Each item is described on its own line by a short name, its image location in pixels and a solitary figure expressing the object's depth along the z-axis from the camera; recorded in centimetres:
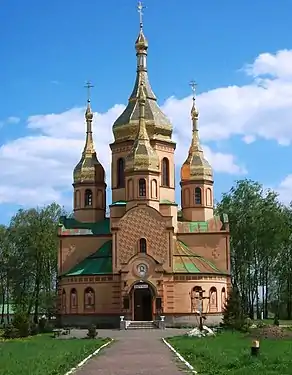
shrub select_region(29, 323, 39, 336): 4969
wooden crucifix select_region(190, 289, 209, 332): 5292
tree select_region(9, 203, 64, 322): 7312
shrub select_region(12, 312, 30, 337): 4669
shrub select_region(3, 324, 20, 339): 4584
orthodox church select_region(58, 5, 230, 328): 5566
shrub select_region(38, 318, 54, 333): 5472
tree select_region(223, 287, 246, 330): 4503
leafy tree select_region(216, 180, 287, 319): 7088
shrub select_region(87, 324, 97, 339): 4149
